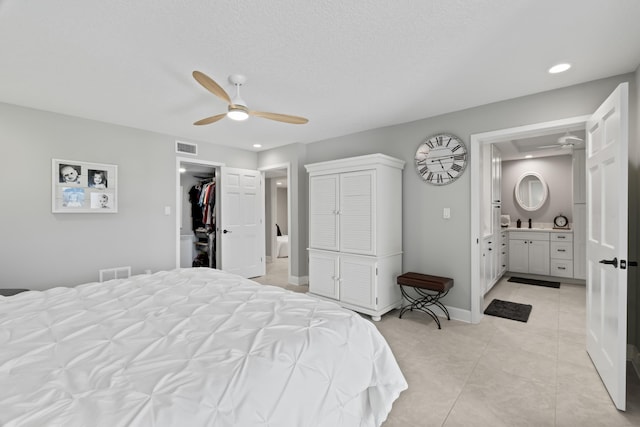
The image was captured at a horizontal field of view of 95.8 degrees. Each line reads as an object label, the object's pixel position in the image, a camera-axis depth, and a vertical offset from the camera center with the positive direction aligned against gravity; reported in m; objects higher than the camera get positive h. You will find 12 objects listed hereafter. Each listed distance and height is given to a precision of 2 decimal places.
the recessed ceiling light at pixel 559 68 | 2.29 +1.15
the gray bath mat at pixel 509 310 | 3.39 -1.24
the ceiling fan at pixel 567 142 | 3.92 +1.02
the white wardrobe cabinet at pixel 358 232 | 3.38 -0.26
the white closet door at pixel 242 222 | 4.88 -0.19
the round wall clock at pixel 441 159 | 3.30 +0.62
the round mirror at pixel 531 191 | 5.55 +0.38
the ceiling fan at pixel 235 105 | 2.05 +0.87
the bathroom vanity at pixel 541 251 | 4.90 -0.72
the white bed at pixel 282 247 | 7.59 -0.94
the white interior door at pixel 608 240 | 1.78 -0.21
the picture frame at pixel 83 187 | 3.35 +0.31
